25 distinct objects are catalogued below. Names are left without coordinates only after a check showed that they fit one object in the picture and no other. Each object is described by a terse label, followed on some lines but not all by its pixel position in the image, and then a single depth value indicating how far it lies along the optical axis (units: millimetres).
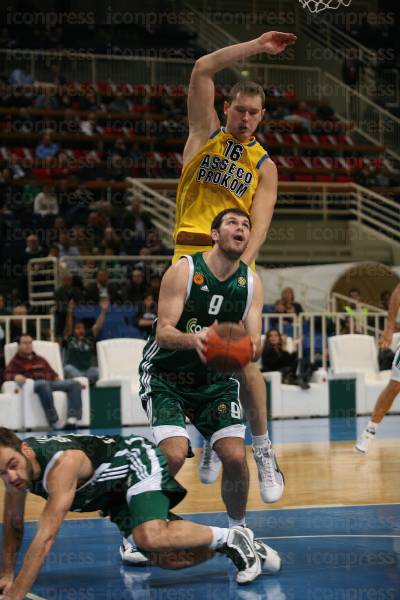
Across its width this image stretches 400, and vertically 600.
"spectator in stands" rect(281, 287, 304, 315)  16969
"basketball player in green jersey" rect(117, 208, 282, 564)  5871
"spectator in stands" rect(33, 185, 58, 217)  19344
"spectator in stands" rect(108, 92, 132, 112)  23234
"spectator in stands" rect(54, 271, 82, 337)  15539
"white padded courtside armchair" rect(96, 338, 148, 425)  14633
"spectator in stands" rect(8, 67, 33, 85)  23125
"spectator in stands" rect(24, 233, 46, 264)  17562
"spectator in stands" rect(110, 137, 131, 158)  22016
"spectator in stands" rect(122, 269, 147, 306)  16688
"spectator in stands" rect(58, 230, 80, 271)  18123
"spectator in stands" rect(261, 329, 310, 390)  15570
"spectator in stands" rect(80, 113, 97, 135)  22469
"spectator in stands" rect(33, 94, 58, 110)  22609
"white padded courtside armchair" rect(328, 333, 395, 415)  16156
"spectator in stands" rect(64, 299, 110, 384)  14977
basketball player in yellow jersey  6574
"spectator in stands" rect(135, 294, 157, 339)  16109
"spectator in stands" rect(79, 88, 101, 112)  23027
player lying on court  4930
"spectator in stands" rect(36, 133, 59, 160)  21469
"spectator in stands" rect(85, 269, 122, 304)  16606
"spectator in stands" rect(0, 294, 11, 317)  15882
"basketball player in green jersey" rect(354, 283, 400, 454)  10084
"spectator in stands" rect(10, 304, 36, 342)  15124
